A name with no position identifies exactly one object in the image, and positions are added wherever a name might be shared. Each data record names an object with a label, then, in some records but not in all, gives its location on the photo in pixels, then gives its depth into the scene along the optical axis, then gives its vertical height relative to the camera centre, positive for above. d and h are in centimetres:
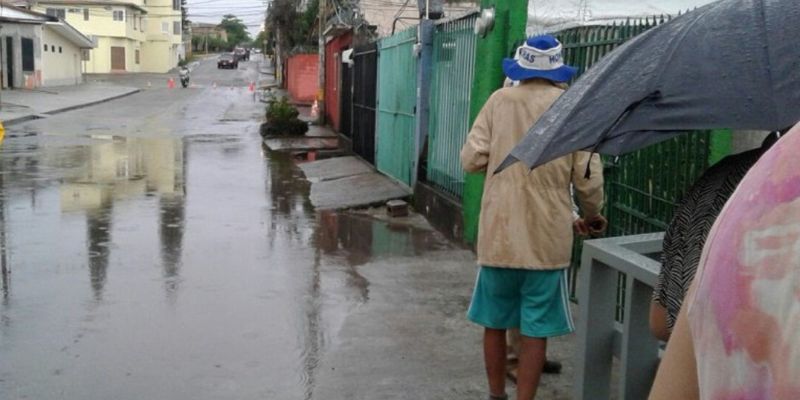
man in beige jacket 398 -60
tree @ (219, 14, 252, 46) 14301 +726
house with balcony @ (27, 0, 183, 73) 6762 +308
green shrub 2122 -115
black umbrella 213 +1
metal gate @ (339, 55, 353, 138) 1733 -52
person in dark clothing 242 -40
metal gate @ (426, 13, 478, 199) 853 -20
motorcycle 5324 -38
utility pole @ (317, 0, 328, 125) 2481 +37
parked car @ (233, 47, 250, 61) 8950 +207
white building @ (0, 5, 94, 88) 4250 +95
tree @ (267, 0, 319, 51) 4340 +271
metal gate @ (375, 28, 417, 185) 1098 -35
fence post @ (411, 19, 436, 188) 1003 -2
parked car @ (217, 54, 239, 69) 7599 +93
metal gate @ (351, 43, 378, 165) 1427 -37
